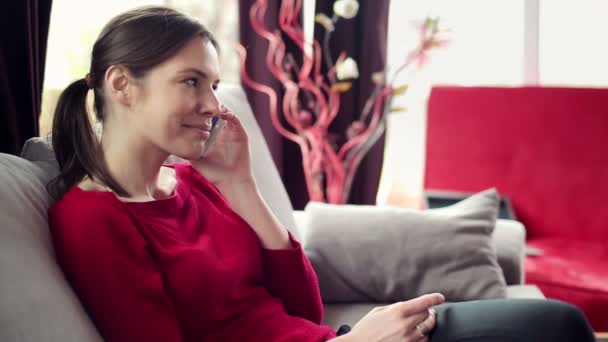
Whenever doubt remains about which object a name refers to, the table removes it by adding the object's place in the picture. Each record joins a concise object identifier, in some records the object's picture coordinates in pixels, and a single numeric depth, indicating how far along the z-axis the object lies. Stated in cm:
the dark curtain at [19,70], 166
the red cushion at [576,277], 220
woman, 121
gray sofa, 106
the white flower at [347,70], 284
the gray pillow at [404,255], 193
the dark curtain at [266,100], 326
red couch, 276
